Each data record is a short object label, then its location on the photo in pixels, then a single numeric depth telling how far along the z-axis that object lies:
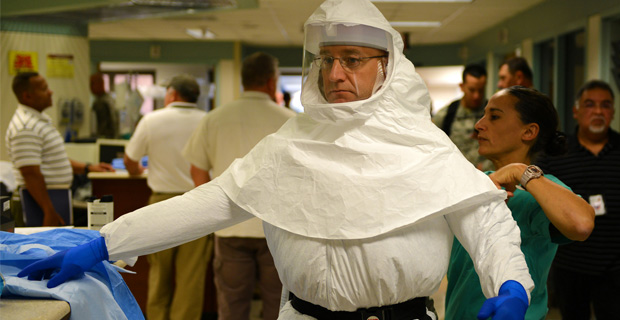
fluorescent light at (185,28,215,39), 9.29
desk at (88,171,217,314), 4.17
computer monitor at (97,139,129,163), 5.14
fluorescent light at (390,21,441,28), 8.38
